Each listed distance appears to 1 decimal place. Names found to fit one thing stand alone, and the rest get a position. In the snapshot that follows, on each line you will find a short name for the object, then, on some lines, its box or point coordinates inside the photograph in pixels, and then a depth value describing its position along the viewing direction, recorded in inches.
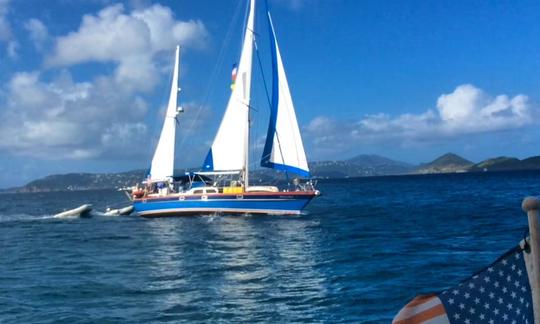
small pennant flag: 1967.3
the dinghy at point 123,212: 2346.2
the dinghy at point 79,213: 2319.4
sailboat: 1750.7
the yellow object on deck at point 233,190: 1761.1
